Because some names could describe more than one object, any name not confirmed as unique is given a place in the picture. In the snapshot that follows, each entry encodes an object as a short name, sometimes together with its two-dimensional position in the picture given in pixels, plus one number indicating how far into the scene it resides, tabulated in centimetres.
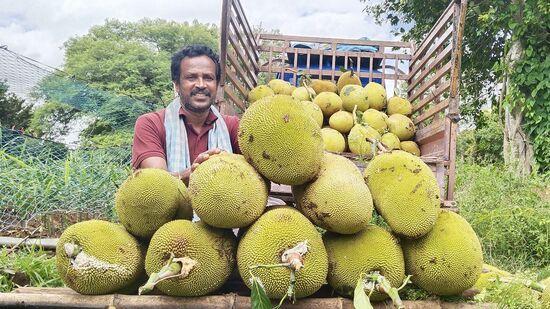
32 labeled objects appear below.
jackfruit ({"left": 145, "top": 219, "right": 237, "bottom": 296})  120
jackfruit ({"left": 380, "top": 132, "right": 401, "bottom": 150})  397
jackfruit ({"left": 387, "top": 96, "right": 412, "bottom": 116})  437
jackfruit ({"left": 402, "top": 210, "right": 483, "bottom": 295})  127
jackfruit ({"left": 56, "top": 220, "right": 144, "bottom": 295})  122
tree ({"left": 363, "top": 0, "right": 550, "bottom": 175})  692
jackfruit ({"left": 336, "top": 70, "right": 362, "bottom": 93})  469
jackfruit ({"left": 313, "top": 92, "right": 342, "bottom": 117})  424
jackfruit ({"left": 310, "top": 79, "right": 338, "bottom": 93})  464
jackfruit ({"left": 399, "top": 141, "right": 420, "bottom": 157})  406
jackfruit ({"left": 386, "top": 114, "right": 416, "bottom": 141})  412
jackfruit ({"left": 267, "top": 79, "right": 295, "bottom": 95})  450
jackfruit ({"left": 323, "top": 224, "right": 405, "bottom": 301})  125
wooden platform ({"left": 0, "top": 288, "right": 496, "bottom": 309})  119
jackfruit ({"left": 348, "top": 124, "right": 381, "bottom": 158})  346
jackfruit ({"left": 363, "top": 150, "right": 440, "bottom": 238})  129
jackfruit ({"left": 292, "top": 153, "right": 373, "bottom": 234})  125
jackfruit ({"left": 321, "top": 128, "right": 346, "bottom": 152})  378
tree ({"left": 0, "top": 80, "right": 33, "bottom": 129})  1686
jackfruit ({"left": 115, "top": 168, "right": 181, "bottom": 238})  128
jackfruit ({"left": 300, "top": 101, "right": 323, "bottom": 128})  388
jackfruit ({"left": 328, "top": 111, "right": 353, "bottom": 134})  404
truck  326
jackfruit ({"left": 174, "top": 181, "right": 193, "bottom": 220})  137
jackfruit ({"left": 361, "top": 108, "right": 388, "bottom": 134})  405
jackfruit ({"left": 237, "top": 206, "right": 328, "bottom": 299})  117
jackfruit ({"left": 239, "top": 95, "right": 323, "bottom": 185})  127
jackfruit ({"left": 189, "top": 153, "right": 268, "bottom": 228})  121
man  232
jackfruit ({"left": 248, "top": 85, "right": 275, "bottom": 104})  434
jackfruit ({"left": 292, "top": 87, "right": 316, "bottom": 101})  427
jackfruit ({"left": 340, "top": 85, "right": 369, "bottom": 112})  427
